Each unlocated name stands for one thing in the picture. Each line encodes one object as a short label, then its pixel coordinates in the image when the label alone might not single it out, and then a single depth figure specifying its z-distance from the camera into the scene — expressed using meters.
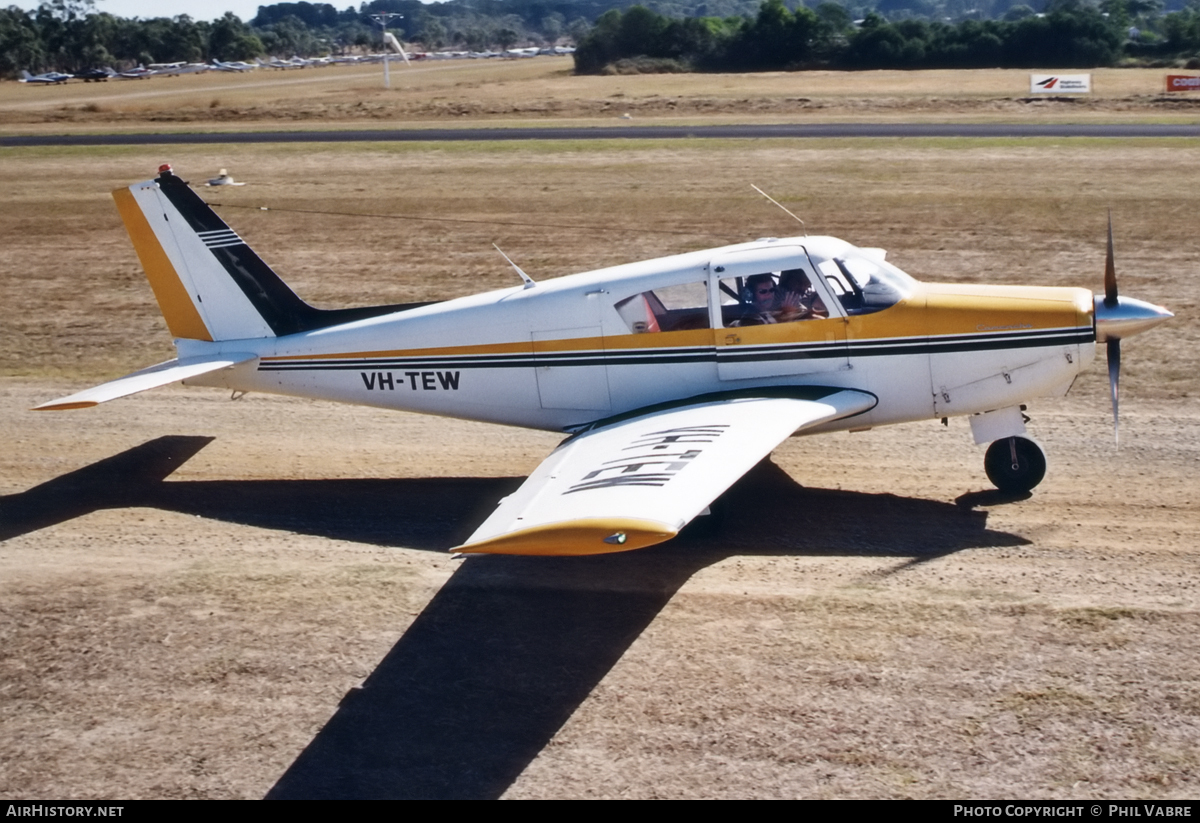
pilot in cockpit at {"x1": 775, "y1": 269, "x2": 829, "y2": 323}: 11.04
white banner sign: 50.39
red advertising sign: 49.59
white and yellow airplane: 10.60
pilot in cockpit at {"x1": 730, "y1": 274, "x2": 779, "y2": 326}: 11.12
